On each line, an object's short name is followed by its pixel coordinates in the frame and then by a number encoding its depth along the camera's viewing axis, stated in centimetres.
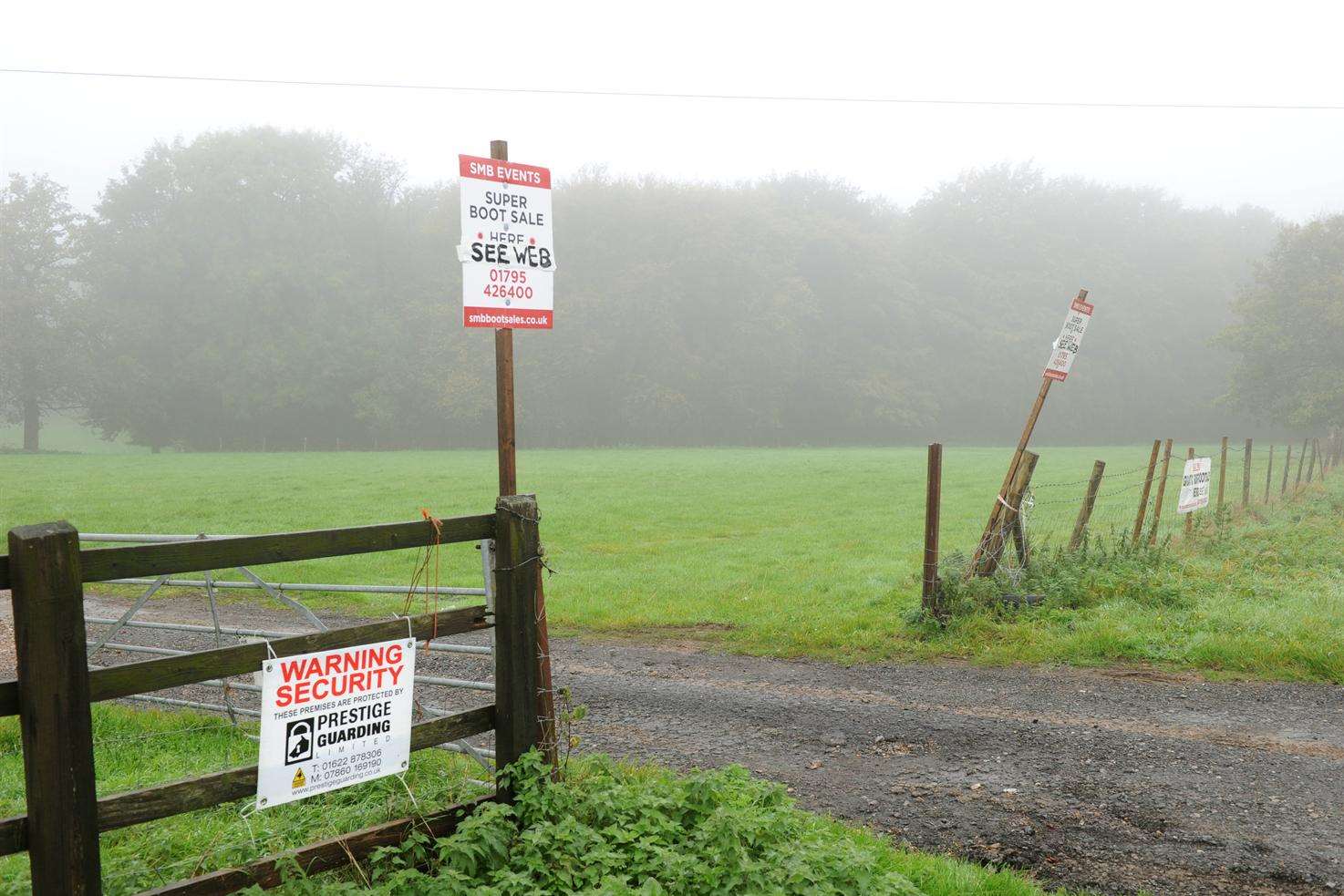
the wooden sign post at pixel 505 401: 581
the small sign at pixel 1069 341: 1055
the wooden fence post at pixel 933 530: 970
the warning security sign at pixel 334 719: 387
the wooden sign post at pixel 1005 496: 1036
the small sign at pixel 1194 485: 1273
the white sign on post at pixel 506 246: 570
